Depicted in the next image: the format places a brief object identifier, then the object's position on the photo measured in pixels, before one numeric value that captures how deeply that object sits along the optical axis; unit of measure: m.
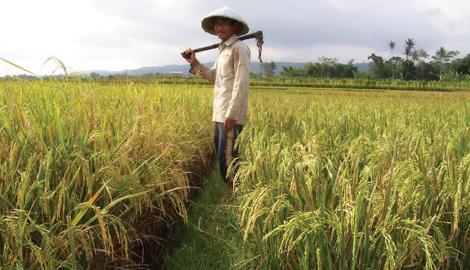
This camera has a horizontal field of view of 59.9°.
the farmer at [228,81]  3.19
